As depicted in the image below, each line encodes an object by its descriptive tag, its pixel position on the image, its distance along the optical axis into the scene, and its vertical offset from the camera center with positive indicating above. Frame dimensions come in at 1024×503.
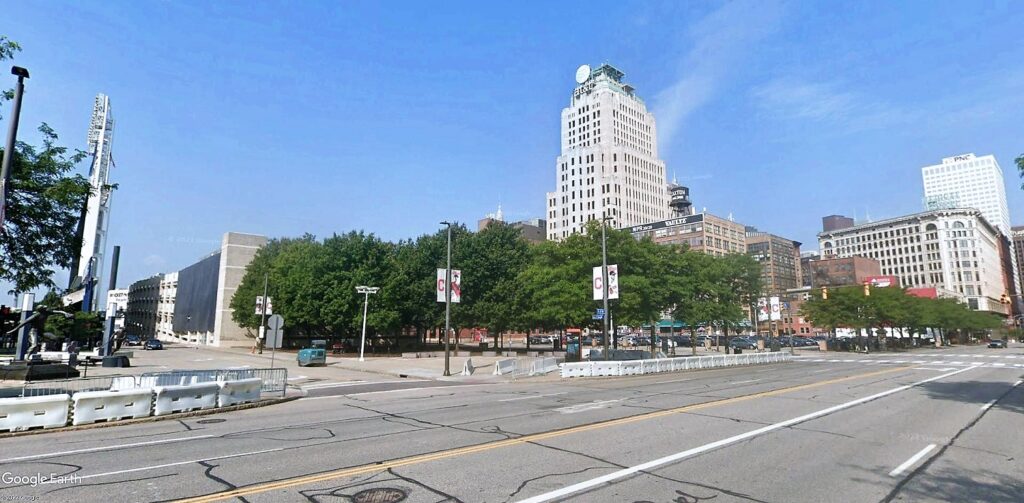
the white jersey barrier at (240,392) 15.40 -1.88
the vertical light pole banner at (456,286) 29.18 +2.33
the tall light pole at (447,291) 28.02 +1.98
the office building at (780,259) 147.75 +20.20
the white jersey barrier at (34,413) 11.26 -1.81
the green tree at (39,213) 15.45 +3.52
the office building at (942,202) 190.12 +45.26
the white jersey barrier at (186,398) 13.74 -1.86
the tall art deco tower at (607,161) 157.88 +51.20
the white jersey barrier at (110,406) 12.38 -1.83
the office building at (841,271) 153.38 +16.71
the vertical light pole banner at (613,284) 28.23 +2.34
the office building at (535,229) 176.62 +33.69
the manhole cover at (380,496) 6.24 -1.99
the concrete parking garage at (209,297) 80.31 +5.58
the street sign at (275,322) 22.52 +0.29
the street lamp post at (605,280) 27.83 +2.50
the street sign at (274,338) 22.14 -0.38
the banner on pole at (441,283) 29.04 +2.46
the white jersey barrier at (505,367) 28.11 -2.06
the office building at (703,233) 136.88 +25.30
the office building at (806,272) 167.00 +17.73
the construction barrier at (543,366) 28.90 -2.08
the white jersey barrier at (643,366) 27.25 -2.15
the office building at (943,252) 162.75 +24.15
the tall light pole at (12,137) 12.77 +4.78
